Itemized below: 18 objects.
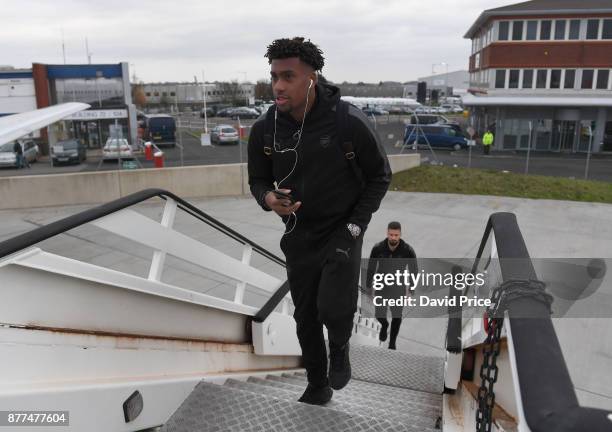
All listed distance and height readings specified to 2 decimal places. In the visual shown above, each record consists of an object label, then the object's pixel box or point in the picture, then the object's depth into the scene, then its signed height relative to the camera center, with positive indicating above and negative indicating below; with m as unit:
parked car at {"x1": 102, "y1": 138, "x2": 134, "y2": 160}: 19.90 -1.78
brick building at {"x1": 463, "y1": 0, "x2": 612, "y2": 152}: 29.06 +1.75
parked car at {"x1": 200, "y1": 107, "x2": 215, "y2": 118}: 59.22 -0.88
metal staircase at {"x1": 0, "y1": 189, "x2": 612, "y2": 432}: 1.54 -1.18
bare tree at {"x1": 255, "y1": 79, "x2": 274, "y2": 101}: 66.46 +2.07
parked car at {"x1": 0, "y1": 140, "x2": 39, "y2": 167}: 21.25 -2.04
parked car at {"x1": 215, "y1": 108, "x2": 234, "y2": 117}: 57.67 -0.93
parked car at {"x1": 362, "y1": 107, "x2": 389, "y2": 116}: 55.58 -0.77
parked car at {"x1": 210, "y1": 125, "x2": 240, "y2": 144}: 28.59 -1.68
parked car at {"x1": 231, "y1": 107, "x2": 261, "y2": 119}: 52.21 -0.81
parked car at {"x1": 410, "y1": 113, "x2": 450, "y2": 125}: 35.33 -1.05
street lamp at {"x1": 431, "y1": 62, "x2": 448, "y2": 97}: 96.79 +3.88
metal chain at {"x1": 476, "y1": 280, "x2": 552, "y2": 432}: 1.65 -0.72
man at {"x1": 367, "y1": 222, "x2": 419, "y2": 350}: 5.97 -1.79
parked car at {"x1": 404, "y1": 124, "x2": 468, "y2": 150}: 29.72 -1.82
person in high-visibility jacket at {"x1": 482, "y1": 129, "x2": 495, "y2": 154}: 27.12 -1.89
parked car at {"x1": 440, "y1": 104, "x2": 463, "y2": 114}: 71.06 -0.63
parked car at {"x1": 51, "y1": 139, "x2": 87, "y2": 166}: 21.92 -2.00
